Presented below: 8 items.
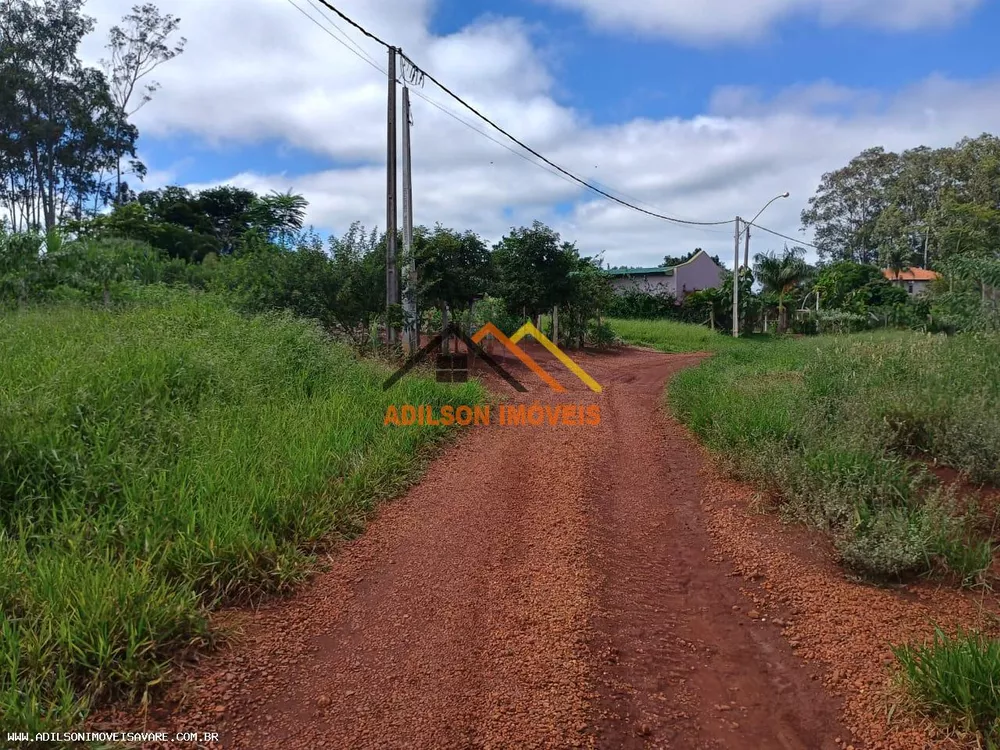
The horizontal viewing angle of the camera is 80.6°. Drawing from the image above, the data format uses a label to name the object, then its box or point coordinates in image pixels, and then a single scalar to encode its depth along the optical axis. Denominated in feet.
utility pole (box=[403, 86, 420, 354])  35.47
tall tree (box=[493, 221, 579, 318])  53.78
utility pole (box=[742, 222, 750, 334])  90.84
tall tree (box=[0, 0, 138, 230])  86.84
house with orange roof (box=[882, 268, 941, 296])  131.34
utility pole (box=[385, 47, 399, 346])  33.83
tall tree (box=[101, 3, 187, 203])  97.91
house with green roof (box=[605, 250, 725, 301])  109.09
